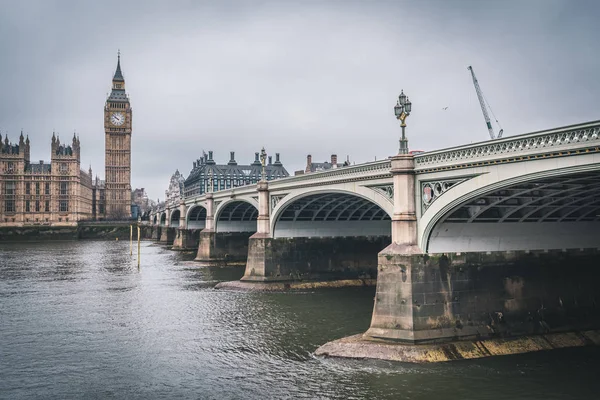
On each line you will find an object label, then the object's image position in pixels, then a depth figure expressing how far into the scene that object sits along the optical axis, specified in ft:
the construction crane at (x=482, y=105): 353.31
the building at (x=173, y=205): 323.24
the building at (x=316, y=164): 438.40
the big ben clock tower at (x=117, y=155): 547.49
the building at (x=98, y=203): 547.49
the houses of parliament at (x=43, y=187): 422.00
